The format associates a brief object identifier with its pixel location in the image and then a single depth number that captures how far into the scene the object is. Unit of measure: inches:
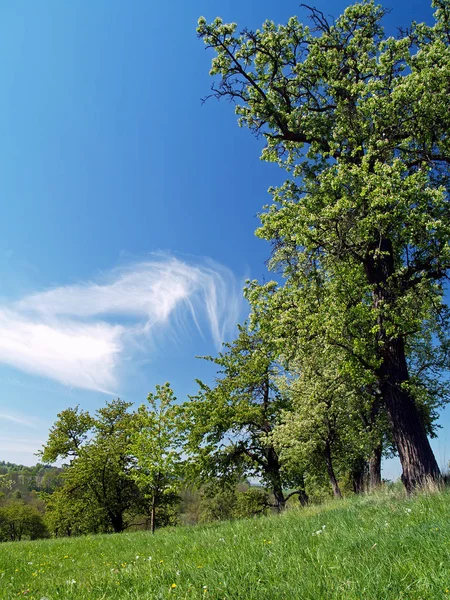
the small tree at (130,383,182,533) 708.7
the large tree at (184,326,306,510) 1107.9
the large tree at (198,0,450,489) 426.0
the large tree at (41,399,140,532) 1503.4
